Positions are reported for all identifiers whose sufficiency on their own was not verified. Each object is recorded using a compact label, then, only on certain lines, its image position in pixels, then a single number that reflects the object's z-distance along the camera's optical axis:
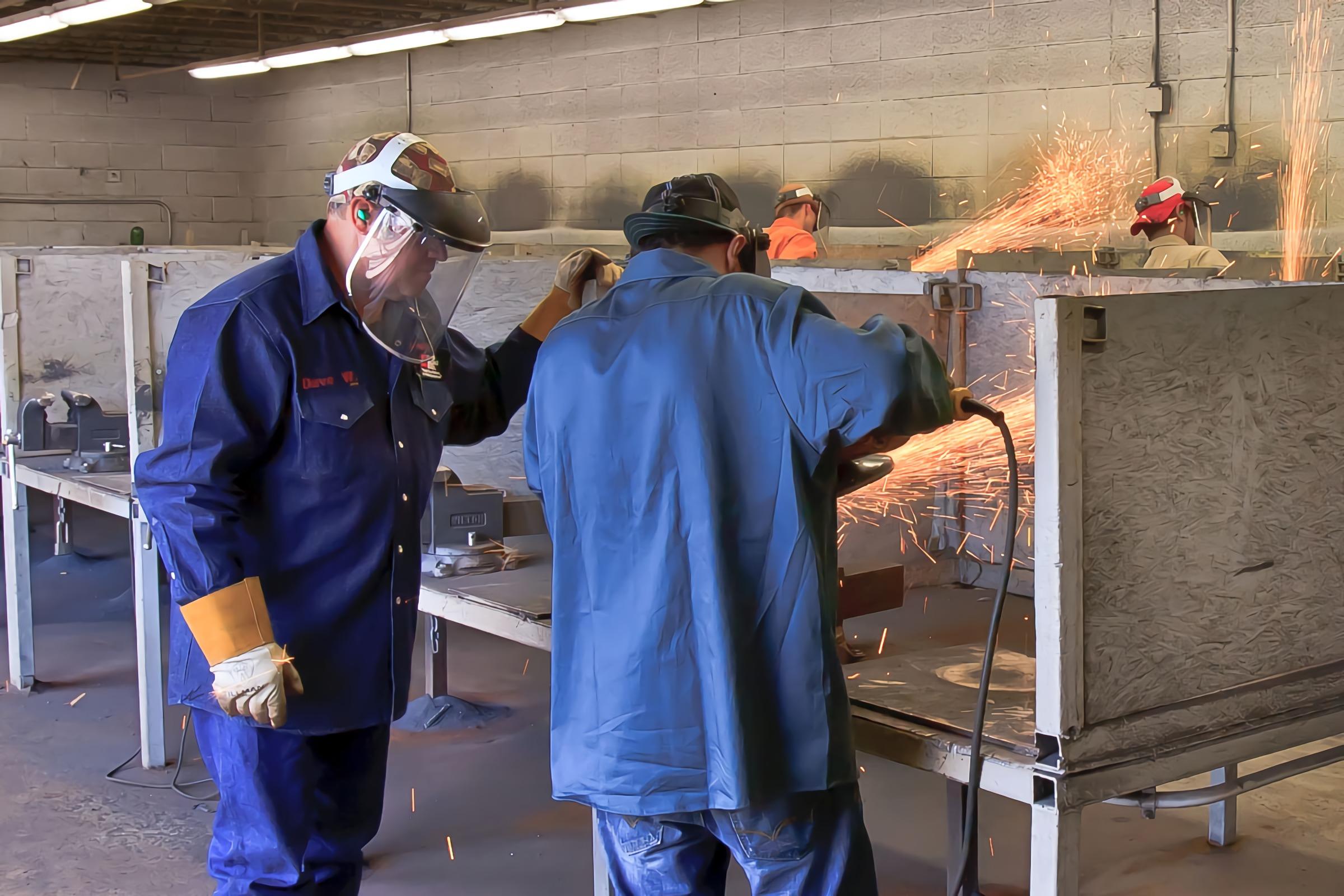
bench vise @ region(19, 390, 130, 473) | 4.04
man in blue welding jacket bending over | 1.51
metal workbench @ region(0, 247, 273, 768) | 3.33
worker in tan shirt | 4.54
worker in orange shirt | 5.04
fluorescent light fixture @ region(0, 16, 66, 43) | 7.18
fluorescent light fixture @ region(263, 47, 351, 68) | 8.08
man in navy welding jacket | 1.79
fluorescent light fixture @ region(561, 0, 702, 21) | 6.47
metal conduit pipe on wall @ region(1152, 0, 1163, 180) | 6.46
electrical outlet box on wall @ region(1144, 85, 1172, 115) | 6.37
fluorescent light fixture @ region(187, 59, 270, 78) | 8.73
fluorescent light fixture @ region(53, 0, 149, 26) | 6.41
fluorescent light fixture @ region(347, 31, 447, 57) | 7.86
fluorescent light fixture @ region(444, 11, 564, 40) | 7.27
